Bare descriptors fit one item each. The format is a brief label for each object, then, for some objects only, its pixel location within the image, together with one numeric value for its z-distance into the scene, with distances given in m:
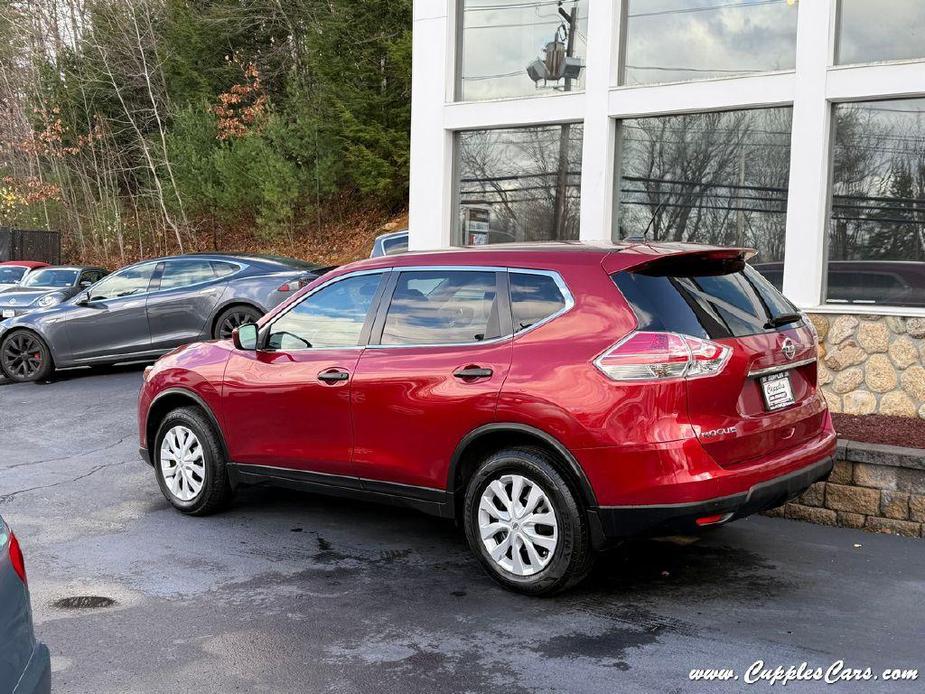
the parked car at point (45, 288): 17.87
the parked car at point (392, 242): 14.47
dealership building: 8.94
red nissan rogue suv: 4.67
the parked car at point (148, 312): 13.26
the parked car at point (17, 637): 2.55
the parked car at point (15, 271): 21.15
